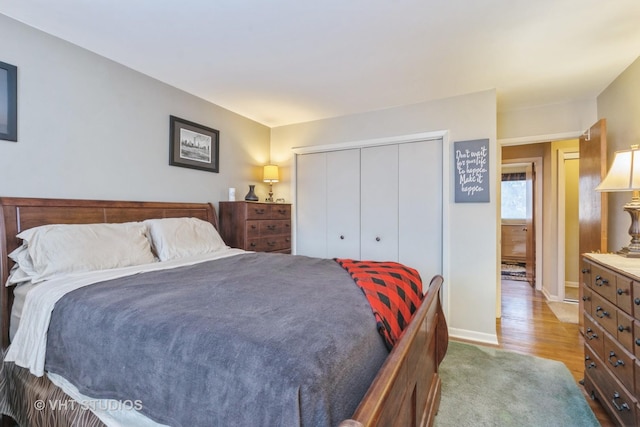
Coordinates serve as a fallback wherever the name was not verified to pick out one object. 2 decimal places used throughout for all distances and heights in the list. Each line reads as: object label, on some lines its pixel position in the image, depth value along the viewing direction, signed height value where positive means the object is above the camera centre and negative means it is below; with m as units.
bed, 0.81 -0.48
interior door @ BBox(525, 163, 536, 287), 4.80 -0.27
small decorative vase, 3.42 +0.20
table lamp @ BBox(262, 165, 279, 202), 3.82 +0.52
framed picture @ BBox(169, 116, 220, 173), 2.83 +0.69
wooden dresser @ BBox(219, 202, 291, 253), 3.11 -0.14
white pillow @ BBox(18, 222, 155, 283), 1.67 -0.22
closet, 3.16 +0.12
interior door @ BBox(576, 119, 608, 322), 2.54 +0.21
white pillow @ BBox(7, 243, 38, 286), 1.68 -0.30
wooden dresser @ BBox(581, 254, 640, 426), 1.38 -0.64
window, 6.70 +0.42
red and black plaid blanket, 1.20 -0.39
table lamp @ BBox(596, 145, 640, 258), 1.69 +0.19
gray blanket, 0.76 -0.42
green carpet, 1.74 -1.21
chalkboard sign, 2.89 +0.43
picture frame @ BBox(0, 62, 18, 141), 1.82 +0.69
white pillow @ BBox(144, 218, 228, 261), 2.27 -0.21
